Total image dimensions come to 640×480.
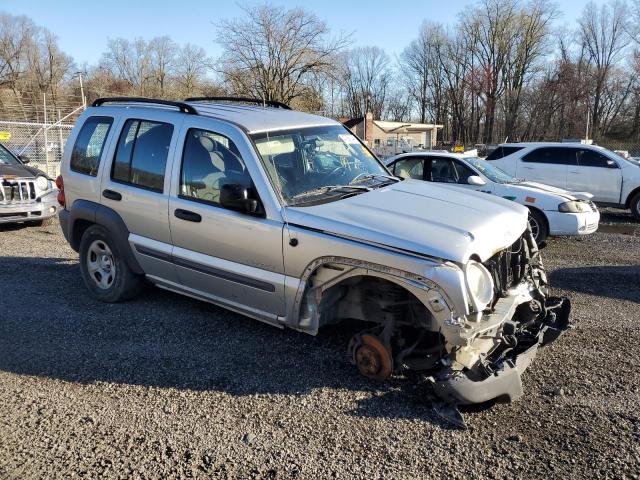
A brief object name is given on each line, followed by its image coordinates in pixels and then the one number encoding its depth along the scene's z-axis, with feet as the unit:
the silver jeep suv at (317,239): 11.27
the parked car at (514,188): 28.32
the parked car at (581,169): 39.73
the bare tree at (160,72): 191.40
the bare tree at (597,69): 212.43
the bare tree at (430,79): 259.39
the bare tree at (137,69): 201.26
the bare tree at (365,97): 263.70
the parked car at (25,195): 30.35
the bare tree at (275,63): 94.38
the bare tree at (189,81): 147.43
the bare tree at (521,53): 226.17
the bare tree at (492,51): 229.04
